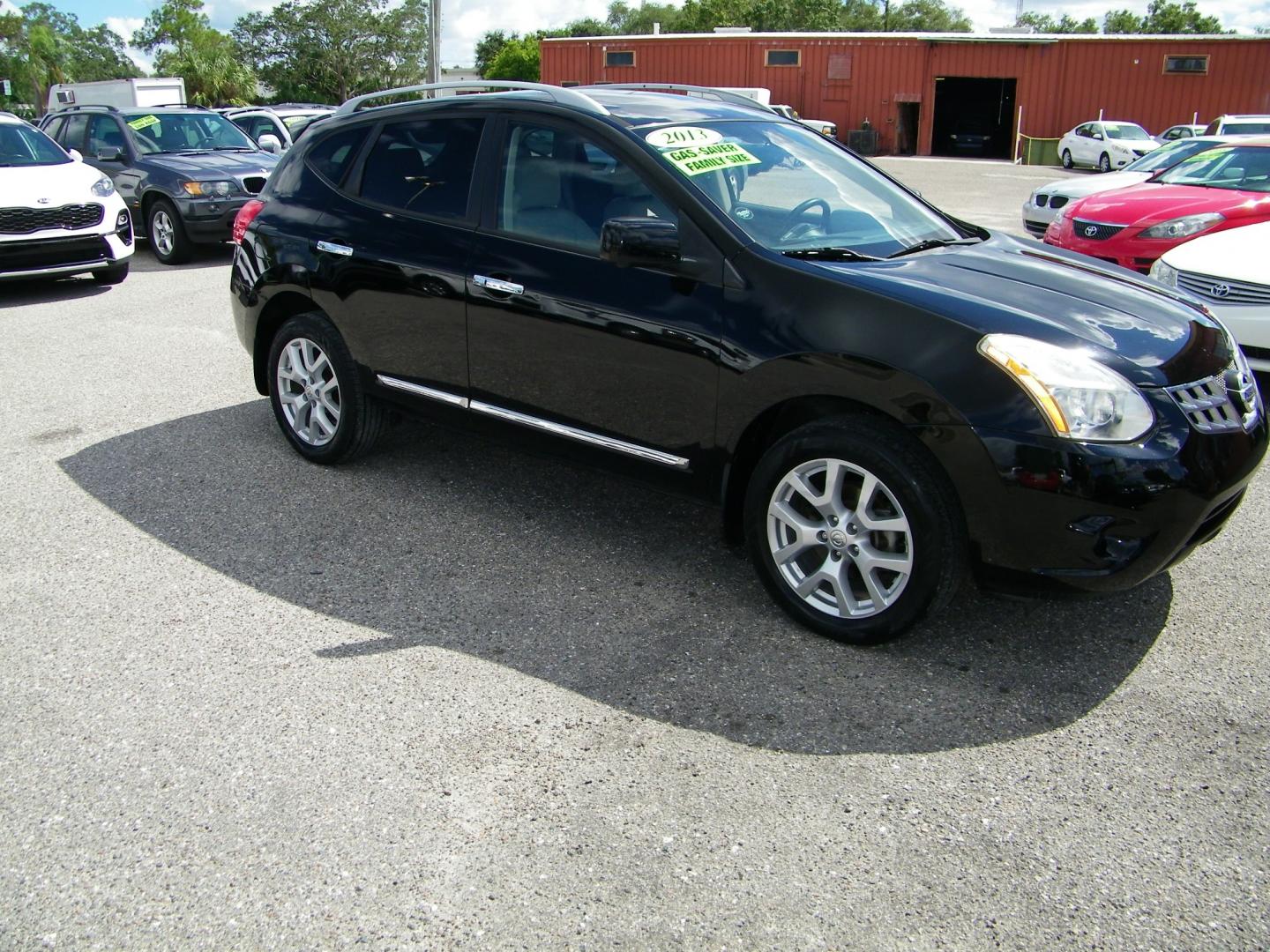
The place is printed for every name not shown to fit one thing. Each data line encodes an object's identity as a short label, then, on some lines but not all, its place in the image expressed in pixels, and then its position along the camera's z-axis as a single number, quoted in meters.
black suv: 3.21
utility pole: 22.92
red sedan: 8.36
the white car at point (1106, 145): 31.08
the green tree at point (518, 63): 66.00
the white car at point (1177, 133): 31.14
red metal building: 38.62
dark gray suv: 11.69
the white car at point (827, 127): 34.85
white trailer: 22.33
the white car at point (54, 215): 9.43
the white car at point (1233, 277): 6.38
